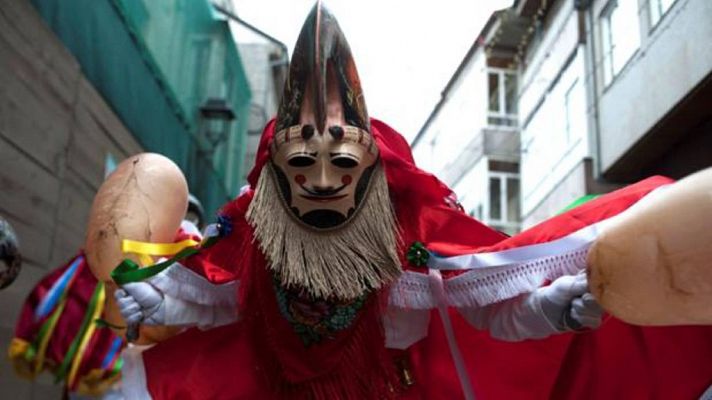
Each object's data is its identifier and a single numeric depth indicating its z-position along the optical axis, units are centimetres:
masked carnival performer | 195
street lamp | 723
